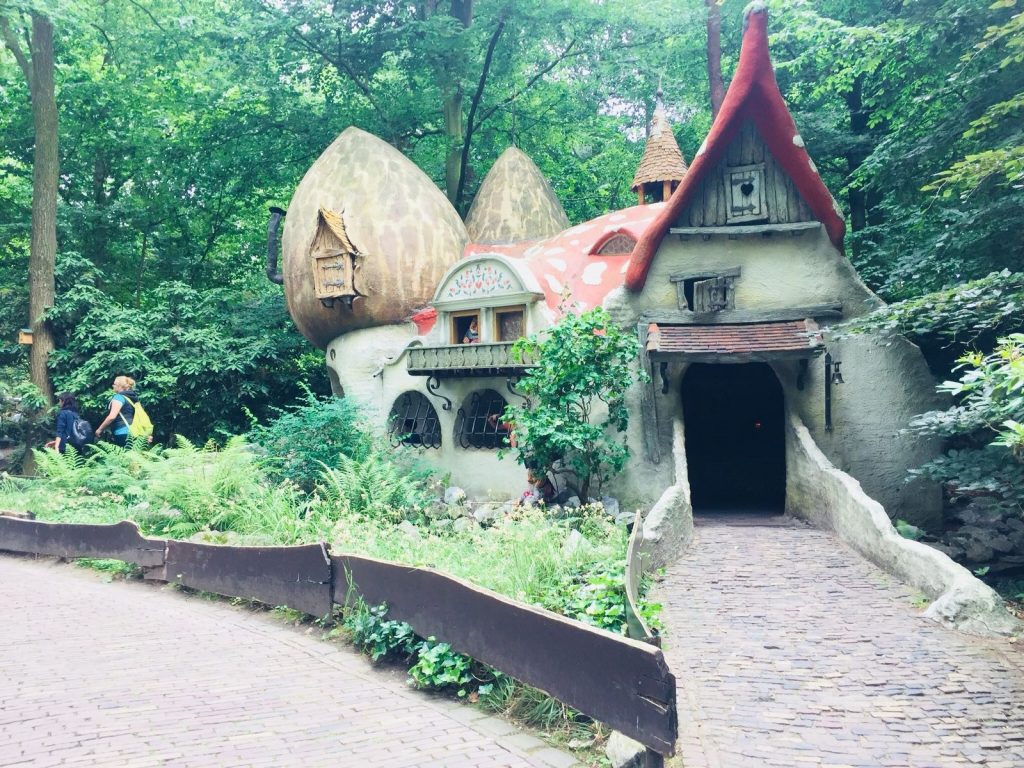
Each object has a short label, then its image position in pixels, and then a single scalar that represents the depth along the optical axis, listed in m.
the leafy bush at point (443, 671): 5.37
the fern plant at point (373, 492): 10.82
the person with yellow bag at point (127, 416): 13.05
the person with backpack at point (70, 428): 13.82
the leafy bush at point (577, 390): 11.80
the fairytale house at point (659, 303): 12.25
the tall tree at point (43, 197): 17.02
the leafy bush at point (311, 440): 13.41
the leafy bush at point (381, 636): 6.00
